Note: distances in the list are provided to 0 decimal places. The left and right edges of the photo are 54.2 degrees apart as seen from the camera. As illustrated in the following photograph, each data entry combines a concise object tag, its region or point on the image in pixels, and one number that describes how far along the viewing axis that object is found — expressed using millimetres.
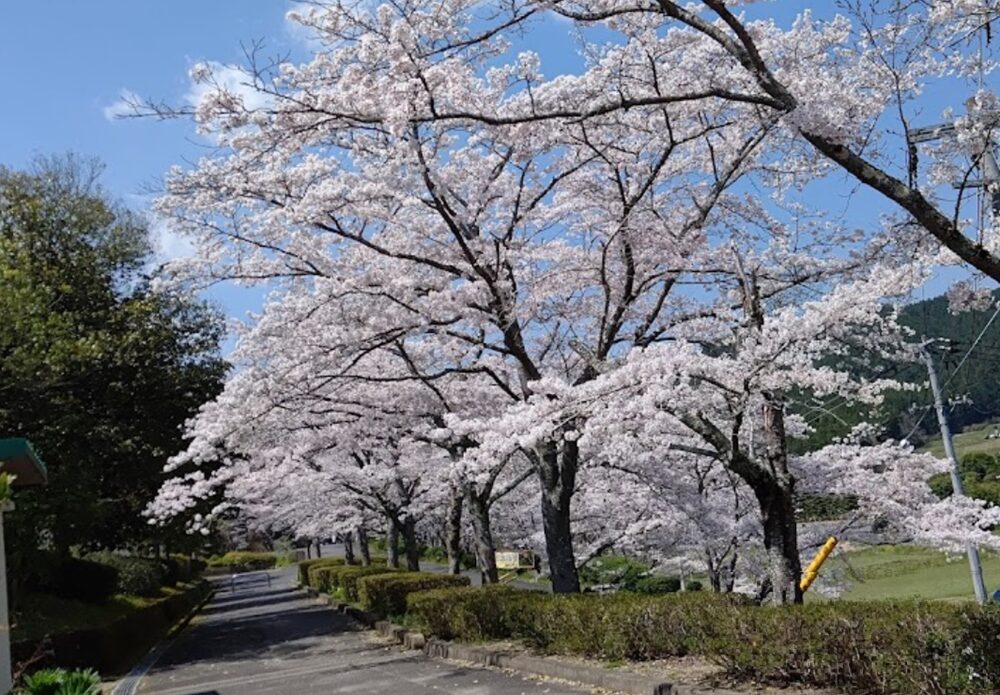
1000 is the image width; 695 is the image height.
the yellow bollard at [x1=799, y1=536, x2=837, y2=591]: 10798
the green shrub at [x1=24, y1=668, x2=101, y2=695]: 8203
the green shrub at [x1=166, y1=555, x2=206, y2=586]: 40469
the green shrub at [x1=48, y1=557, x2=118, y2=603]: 21834
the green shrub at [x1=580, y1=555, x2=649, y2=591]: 27064
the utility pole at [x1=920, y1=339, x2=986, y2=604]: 13352
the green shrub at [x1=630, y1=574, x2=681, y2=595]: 26594
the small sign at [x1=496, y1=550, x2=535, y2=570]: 23672
